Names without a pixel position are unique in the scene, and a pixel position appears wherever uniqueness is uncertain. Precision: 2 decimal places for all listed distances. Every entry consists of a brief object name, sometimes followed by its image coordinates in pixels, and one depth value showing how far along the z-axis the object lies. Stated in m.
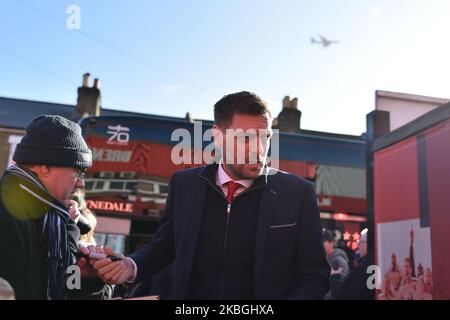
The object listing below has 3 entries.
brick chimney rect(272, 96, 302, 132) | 18.91
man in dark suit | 1.64
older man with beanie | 1.37
